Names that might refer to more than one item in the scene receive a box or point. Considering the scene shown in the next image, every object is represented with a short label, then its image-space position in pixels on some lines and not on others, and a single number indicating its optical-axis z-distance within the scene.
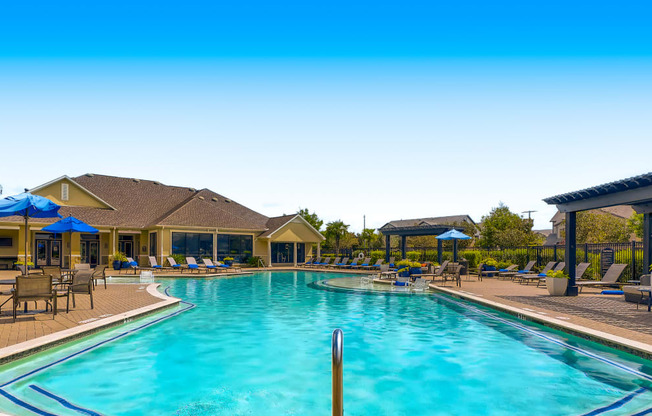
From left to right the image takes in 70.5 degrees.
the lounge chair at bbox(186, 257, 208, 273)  27.14
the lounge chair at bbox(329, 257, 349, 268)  31.70
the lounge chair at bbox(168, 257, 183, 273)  28.22
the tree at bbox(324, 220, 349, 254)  51.28
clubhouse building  30.05
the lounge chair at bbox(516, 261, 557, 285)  19.63
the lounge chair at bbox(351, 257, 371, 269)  30.38
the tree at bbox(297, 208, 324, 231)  52.66
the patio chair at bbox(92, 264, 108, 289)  16.16
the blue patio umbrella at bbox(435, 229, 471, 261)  23.52
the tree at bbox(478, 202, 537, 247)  43.60
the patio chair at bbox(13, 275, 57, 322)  9.09
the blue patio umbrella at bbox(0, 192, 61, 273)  11.21
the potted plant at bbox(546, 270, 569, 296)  14.81
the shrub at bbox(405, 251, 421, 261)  32.08
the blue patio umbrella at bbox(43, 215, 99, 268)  17.56
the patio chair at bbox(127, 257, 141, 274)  25.79
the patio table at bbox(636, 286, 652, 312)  11.22
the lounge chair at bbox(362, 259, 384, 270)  28.34
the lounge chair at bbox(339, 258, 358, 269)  31.19
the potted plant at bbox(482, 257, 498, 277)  24.98
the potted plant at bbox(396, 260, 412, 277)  20.36
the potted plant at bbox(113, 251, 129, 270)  29.08
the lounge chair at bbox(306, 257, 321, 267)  33.60
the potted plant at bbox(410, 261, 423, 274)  20.48
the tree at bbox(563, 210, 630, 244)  45.42
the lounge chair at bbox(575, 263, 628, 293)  15.36
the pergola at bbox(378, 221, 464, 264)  27.41
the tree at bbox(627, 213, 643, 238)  45.56
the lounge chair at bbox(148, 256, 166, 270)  27.90
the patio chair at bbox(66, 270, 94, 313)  10.77
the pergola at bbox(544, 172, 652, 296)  12.31
